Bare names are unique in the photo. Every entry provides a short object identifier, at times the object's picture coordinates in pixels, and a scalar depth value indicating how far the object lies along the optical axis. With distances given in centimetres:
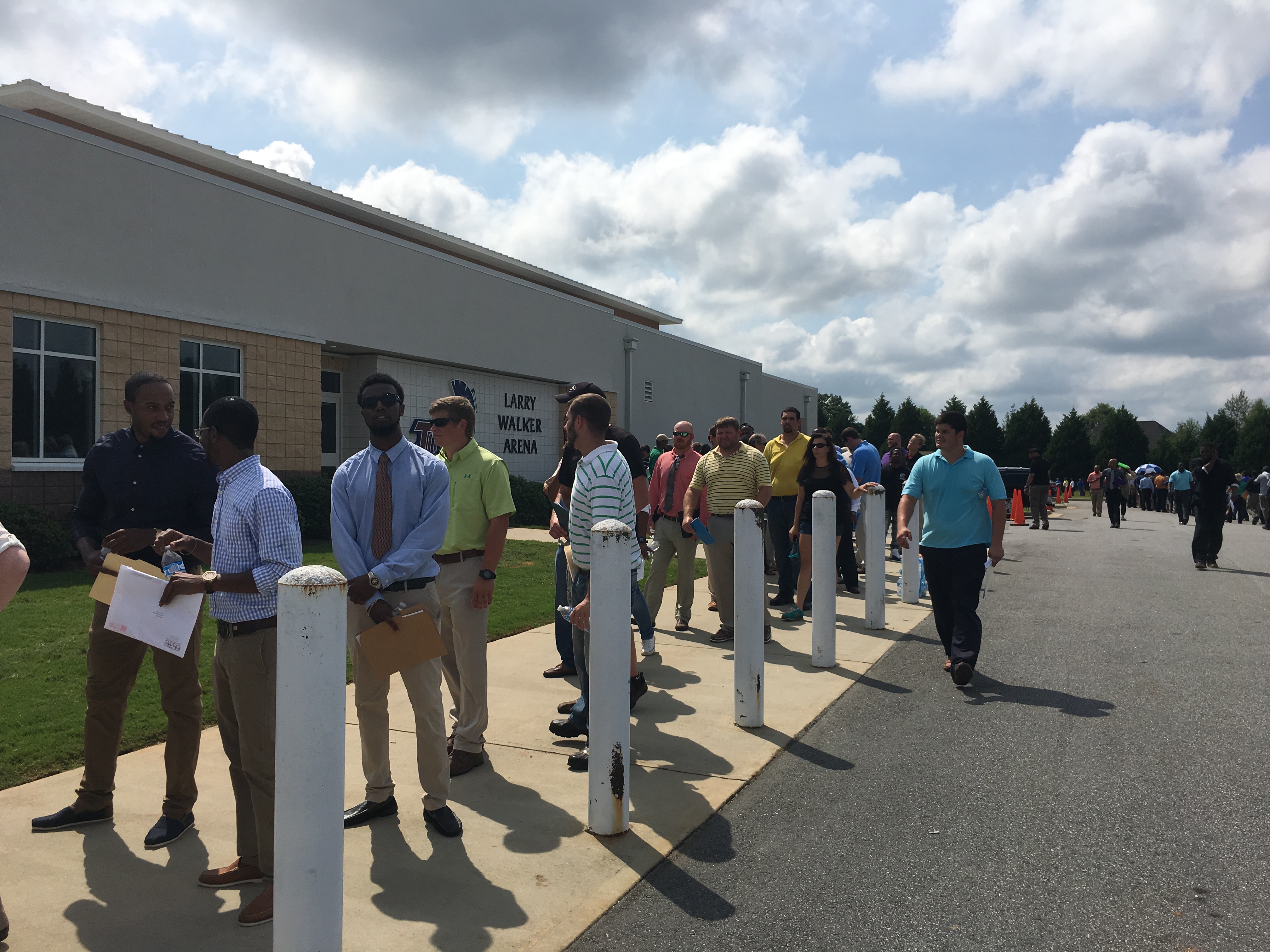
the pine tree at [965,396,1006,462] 8900
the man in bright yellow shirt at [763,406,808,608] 1026
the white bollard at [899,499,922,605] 1129
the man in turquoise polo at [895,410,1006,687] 709
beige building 1368
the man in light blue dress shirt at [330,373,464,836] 421
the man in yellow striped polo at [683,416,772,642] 841
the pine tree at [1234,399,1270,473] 8906
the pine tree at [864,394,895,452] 9812
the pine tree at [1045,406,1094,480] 8869
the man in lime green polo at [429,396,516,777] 506
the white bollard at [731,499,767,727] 573
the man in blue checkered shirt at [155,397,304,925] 355
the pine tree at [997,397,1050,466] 8975
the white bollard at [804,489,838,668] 742
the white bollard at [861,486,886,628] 876
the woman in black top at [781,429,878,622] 970
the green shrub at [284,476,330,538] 1603
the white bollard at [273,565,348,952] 282
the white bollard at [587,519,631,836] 413
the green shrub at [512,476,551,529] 2131
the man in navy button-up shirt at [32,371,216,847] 413
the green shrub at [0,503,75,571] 1191
